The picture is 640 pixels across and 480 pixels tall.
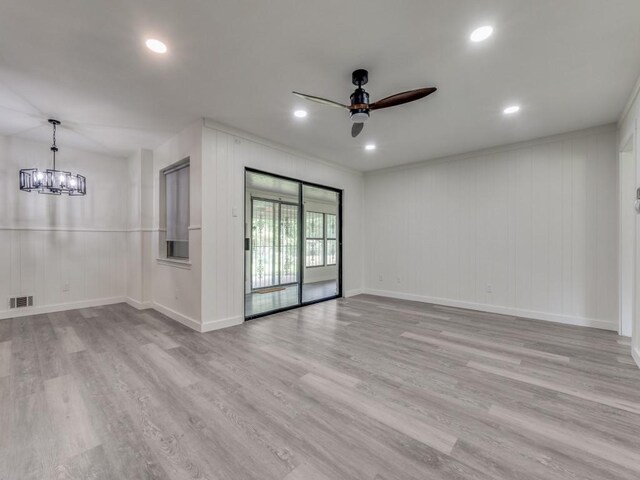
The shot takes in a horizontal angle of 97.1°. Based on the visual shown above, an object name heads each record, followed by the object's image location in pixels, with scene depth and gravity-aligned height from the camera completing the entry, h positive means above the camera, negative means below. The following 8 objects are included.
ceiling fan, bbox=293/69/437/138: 2.43 +1.24
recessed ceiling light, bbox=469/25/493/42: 2.02 +1.51
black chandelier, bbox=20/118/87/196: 3.68 +0.81
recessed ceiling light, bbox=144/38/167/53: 2.16 +1.53
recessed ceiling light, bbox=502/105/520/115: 3.23 +1.52
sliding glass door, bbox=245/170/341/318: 5.10 -0.09
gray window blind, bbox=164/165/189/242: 4.23 +0.58
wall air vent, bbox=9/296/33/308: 4.23 -0.92
